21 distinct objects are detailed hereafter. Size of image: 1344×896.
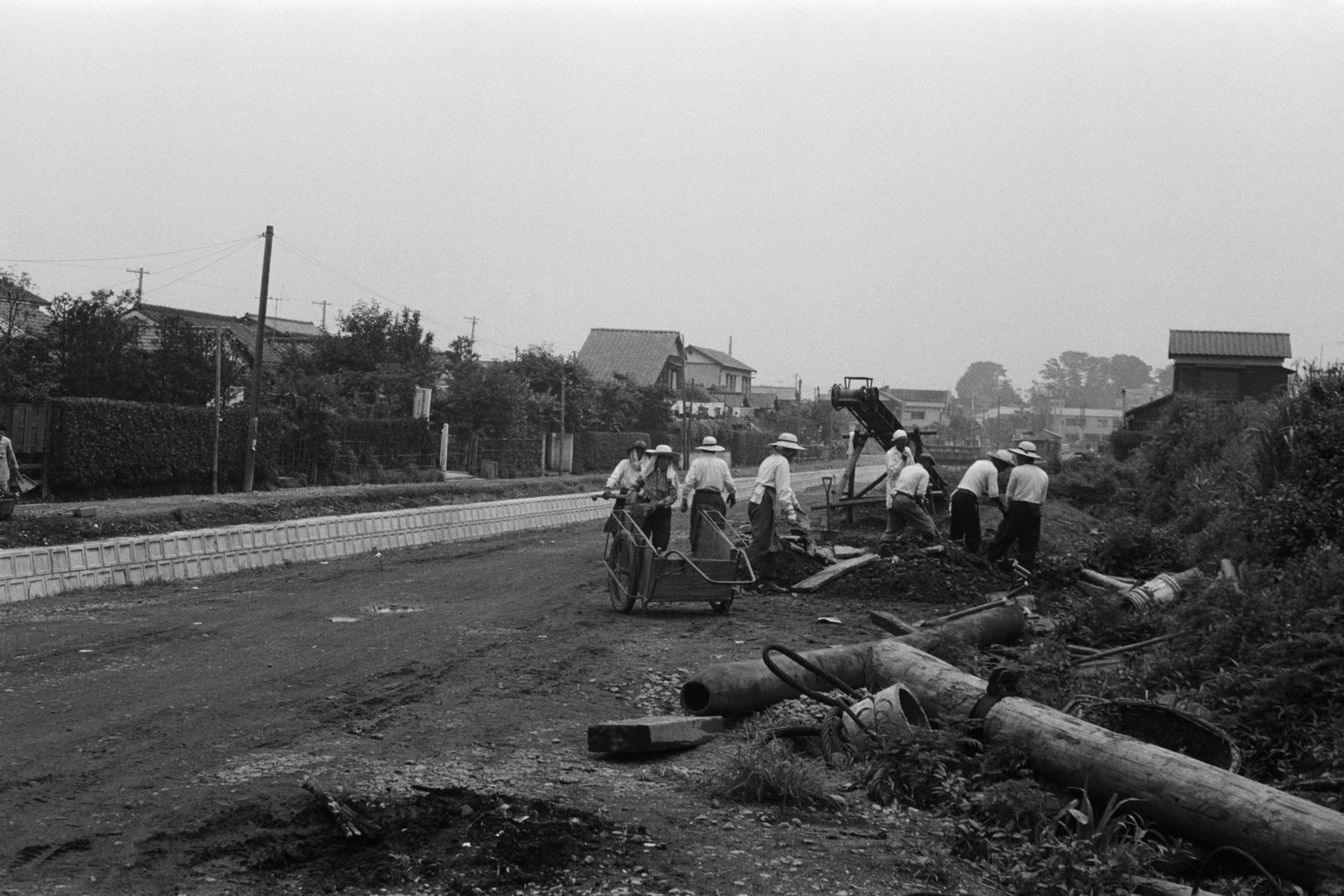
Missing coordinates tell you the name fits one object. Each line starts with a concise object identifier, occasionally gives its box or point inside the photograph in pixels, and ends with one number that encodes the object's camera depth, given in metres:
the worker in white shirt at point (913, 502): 16.97
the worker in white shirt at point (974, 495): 16.86
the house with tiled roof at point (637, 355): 74.56
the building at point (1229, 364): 48.09
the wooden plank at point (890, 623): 11.14
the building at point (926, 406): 124.56
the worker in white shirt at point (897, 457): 18.91
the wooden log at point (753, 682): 8.32
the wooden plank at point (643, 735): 7.17
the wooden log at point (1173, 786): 5.54
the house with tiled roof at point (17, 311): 29.31
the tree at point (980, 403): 183.76
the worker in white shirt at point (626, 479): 14.72
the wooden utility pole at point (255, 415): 29.36
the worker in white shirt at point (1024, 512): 15.66
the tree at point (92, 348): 29.44
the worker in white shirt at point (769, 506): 14.12
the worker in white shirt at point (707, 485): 14.16
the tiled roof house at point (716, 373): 90.88
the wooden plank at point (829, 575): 14.86
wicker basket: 6.94
